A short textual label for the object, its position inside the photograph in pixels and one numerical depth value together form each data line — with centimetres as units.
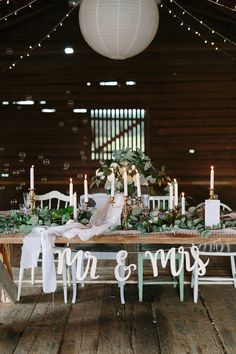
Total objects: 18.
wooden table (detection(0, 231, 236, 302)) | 312
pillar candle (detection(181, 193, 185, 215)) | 356
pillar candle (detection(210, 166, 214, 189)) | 348
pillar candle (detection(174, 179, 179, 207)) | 357
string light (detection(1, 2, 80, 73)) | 774
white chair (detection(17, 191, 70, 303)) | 393
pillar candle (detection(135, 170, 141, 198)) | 349
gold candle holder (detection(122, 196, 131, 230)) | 339
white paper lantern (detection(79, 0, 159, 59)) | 404
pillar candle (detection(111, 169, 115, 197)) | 346
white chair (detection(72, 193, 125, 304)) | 381
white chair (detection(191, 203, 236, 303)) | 394
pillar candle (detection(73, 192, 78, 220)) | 353
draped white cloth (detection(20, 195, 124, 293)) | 316
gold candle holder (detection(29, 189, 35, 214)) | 368
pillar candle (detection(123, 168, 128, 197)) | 339
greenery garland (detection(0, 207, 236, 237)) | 333
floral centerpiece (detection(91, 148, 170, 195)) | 410
